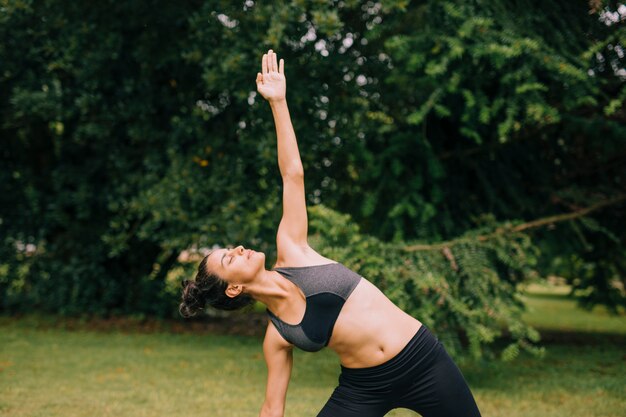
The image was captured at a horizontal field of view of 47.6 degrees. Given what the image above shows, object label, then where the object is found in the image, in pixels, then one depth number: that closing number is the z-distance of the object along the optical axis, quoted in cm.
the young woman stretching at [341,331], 333
